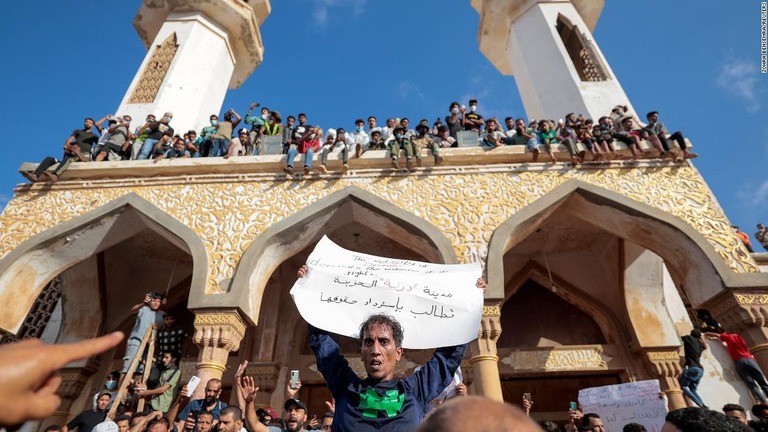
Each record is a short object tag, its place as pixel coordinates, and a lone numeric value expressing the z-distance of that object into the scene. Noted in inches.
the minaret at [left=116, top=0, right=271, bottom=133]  381.1
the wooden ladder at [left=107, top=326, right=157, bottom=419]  166.1
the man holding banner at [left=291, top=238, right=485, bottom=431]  69.7
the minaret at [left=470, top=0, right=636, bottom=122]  359.0
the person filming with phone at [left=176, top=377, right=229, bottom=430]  141.9
